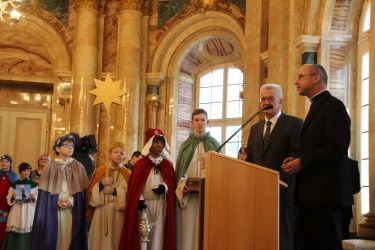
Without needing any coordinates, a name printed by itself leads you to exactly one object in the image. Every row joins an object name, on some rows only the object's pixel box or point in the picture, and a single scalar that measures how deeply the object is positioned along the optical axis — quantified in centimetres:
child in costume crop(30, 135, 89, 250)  716
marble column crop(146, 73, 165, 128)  1373
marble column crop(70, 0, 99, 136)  1348
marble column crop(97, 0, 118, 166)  1405
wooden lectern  407
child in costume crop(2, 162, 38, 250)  886
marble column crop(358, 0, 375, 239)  700
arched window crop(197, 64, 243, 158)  1442
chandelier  1055
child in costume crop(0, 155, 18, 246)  909
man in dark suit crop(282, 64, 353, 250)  416
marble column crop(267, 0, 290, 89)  970
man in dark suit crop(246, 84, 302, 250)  491
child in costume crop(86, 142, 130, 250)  728
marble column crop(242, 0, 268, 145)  1059
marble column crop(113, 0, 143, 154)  1333
